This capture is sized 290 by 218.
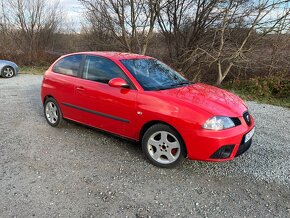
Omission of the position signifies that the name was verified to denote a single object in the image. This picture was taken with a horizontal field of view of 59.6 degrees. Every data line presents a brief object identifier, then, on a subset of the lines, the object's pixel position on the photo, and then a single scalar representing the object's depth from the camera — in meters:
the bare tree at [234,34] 10.30
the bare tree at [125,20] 12.84
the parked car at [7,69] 12.29
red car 3.20
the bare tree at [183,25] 12.17
